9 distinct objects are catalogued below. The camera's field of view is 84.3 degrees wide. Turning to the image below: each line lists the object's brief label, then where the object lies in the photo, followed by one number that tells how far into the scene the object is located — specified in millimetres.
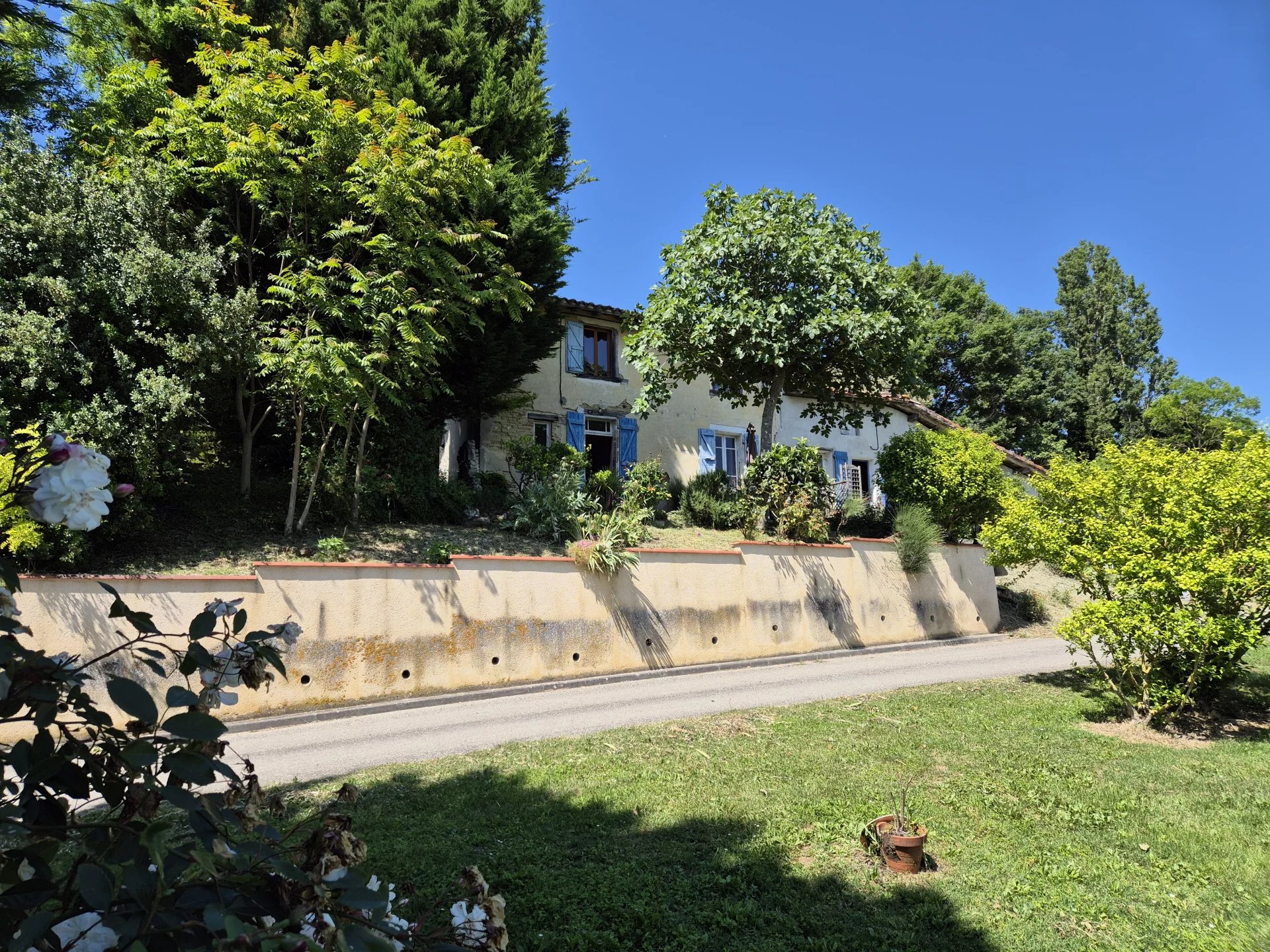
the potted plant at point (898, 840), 4141
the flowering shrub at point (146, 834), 1204
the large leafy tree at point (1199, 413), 31969
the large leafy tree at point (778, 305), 14617
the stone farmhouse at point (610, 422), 17141
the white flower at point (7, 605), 1539
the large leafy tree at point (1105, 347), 33188
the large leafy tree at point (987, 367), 30766
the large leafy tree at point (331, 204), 10195
